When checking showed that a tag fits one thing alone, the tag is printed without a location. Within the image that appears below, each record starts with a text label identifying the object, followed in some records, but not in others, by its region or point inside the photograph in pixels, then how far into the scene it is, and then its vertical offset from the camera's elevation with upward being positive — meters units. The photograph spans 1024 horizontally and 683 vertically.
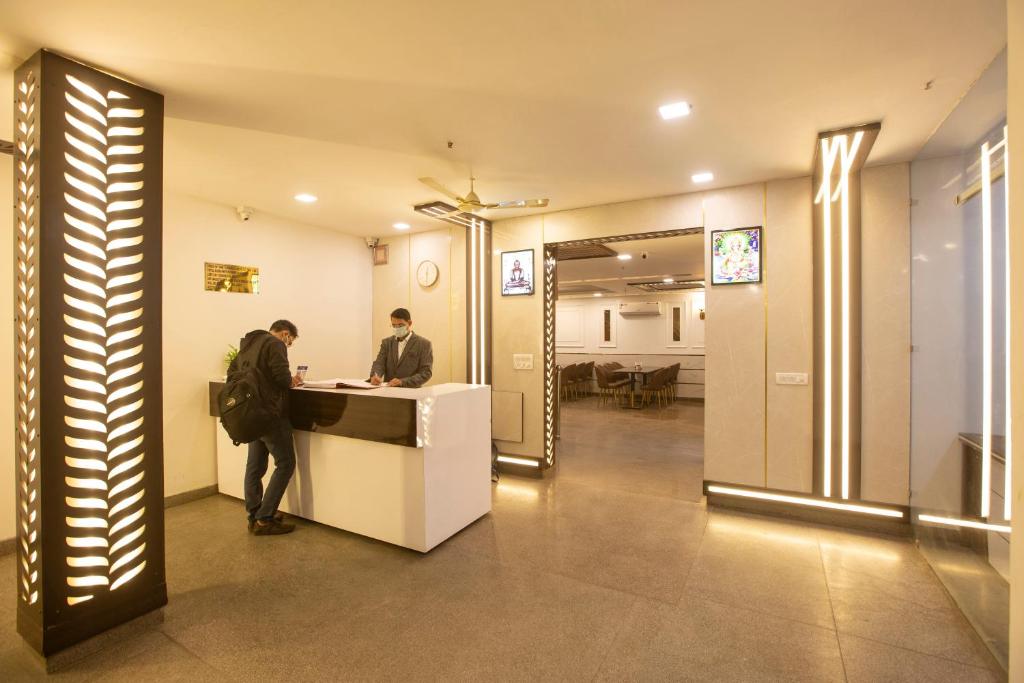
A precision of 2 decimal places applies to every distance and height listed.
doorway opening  5.31 -0.52
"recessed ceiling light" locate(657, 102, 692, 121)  2.80 +1.42
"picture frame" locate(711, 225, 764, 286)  4.08 +0.75
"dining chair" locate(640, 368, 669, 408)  9.45 -0.92
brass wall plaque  4.55 +0.65
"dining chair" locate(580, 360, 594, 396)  11.73 -0.95
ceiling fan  3.63 +1.10
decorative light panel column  2.13 -0.07
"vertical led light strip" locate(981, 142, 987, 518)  2.44 +0.04
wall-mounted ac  11.89 +0.81
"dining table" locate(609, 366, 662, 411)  9.94 -0.73
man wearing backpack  3.34 -0.55
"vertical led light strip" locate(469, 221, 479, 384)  5.40 +0.45
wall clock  5.76 +0.85
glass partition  2.33 -0.11
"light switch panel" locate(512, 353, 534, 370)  5.21 -0.23
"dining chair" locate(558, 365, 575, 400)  10.72 -0.86
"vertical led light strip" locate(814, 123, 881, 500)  3.73 +0.05
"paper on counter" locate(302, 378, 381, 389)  3.65 -0.35
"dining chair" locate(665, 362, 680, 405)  10.55 -1.09
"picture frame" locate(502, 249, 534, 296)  5.18 +0.78
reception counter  3.13 -0.88
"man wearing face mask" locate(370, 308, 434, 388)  4.46 -0.14
